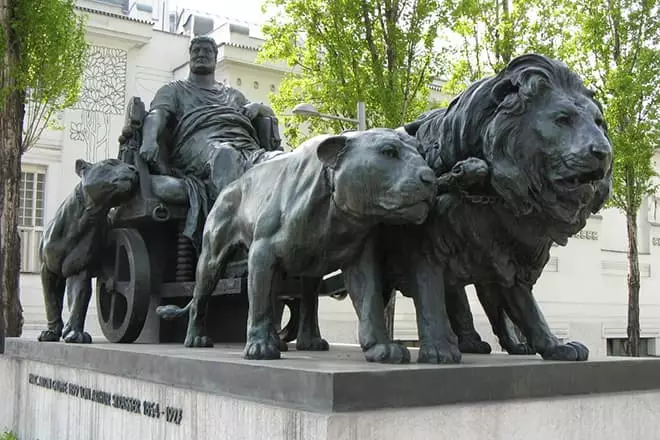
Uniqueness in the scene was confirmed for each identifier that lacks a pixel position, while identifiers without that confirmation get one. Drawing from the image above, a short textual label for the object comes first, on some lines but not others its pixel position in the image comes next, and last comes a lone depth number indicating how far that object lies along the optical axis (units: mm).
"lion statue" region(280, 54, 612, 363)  3967
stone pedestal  3564
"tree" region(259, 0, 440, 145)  14438
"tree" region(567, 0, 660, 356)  15688
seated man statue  6711
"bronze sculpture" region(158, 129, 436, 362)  4082
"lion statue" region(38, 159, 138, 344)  6750
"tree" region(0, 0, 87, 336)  10820
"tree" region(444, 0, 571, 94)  15656
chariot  6832
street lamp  13648
